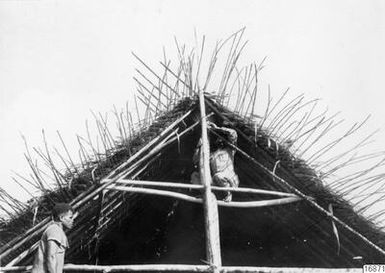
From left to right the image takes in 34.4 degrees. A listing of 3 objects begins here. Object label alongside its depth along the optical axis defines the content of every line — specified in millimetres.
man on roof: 6293
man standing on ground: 5406
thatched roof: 6016
